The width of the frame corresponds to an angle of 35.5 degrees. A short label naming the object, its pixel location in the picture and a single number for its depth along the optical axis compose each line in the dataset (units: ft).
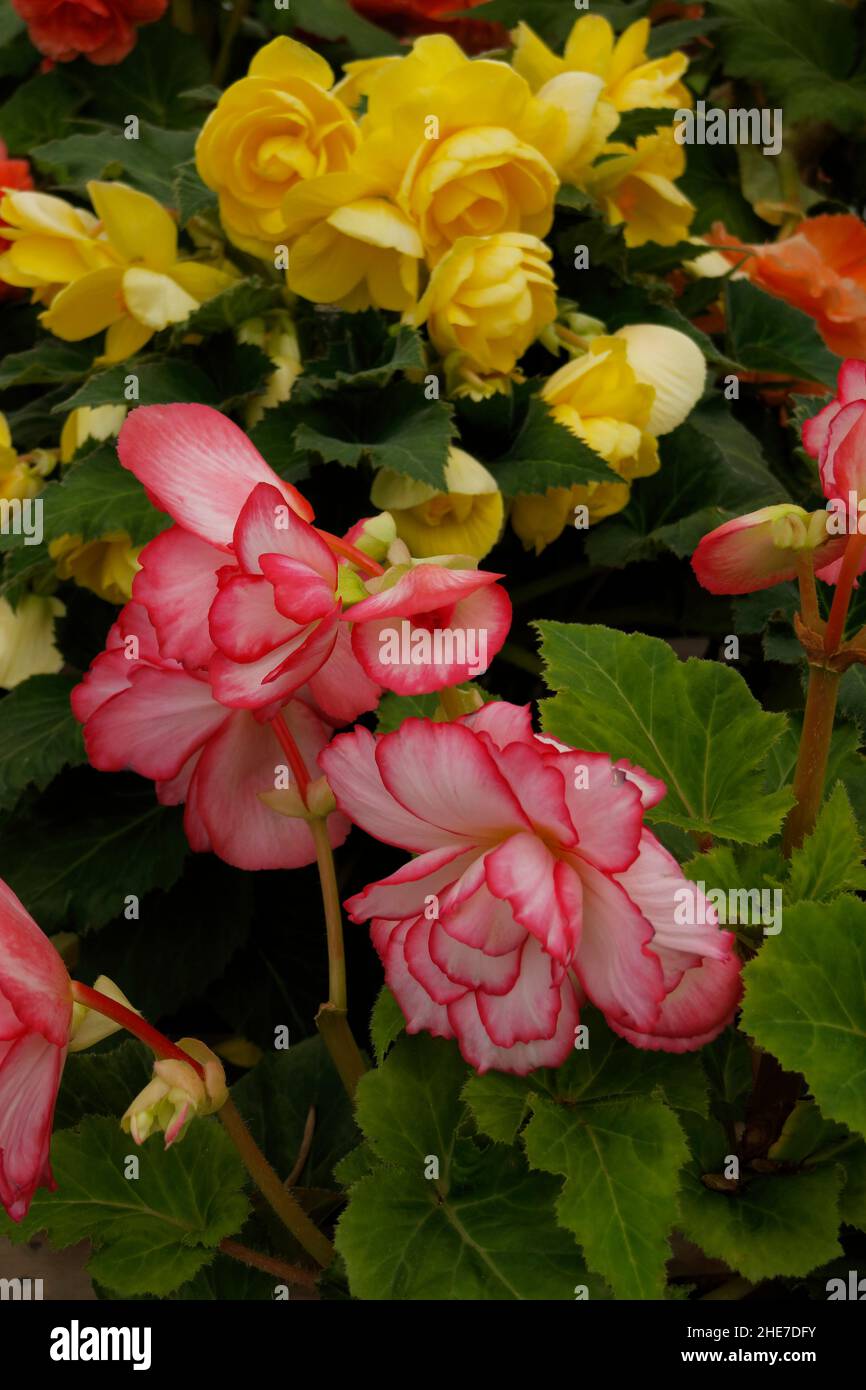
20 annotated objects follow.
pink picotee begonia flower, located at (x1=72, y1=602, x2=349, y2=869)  1.26
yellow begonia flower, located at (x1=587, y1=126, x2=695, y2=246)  2.39
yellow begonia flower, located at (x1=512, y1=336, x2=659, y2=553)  2.06
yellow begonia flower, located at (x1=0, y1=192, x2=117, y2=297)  2.21
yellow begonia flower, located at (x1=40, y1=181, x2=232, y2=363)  2.14
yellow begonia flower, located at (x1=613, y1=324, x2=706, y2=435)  2.16
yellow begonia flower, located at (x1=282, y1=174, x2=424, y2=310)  1.98
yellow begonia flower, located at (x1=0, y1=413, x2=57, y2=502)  2.27
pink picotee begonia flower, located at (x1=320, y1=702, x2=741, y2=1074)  0.97
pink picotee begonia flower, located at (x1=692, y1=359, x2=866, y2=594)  1.05
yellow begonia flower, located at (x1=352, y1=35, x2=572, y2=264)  1.98
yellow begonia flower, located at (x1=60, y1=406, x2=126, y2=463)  2.26
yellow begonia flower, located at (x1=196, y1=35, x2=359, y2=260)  2.03
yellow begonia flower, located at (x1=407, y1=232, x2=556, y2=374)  1.97
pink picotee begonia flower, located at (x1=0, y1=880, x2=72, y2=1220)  1.01
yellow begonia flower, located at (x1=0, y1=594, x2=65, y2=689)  2.32
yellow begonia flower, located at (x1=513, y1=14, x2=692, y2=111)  2.37
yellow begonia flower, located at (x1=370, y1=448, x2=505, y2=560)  2.01
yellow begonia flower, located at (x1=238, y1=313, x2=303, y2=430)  2.21
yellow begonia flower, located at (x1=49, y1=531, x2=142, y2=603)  2.16
